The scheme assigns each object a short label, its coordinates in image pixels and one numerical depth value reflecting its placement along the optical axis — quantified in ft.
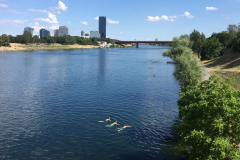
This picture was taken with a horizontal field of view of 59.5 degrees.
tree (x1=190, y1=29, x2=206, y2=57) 414.92
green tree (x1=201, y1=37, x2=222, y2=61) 364.79
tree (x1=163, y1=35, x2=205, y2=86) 152.97
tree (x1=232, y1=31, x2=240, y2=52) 309.63
